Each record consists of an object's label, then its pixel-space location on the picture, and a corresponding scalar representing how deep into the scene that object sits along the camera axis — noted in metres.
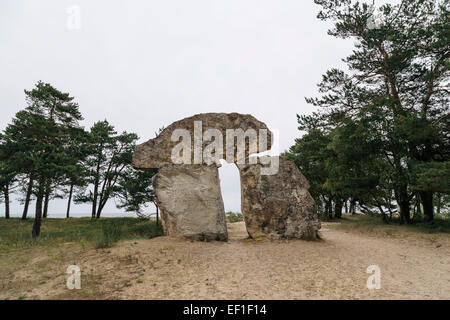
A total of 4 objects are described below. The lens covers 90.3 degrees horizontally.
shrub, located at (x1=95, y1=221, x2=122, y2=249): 7.07
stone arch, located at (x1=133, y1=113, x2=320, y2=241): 8.55
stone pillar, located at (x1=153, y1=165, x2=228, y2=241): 8.42
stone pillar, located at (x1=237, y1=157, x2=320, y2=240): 8.72
